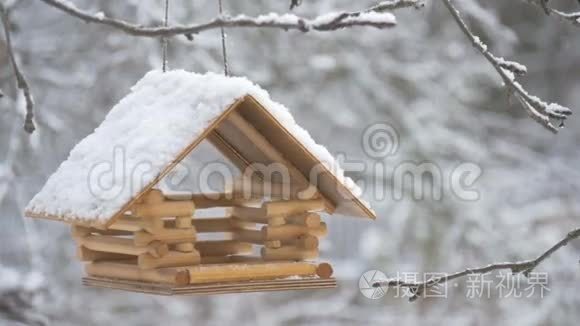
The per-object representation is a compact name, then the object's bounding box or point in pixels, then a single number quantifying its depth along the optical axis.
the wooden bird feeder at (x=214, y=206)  4.87
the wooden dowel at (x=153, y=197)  5.02
